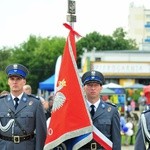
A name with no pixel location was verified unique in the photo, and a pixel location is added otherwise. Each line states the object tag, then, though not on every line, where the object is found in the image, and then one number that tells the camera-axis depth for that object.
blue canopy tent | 22.64
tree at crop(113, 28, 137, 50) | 84.16
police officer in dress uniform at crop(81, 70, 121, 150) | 6.46
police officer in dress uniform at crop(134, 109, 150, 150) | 6.16
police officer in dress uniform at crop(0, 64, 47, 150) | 6.58
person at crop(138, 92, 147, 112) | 39.16
